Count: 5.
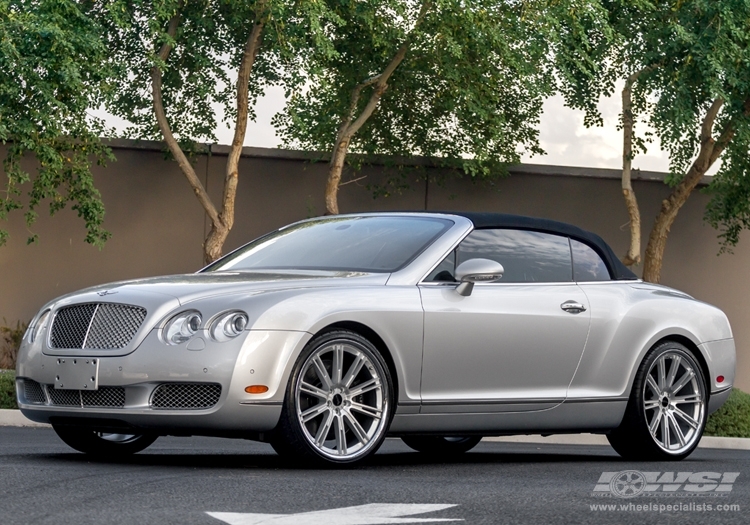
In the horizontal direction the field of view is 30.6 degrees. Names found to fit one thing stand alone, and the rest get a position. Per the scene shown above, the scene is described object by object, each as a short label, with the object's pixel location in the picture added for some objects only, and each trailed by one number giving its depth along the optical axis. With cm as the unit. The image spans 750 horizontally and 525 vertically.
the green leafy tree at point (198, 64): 1941
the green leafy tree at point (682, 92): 2022
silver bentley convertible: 737
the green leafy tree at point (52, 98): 1744
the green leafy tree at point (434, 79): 1977
